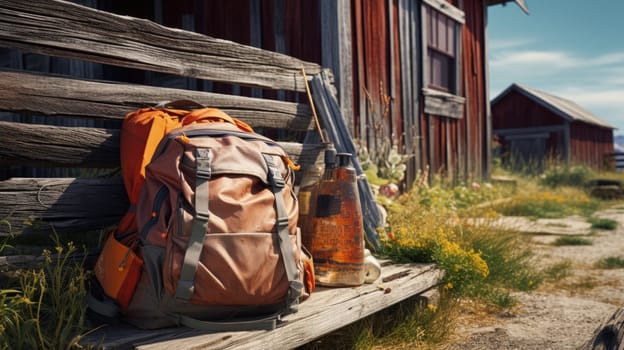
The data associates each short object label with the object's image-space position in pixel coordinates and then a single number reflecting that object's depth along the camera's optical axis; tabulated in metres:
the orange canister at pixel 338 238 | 2.60
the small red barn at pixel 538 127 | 22.91
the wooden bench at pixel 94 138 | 2.04
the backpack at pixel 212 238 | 1.79
